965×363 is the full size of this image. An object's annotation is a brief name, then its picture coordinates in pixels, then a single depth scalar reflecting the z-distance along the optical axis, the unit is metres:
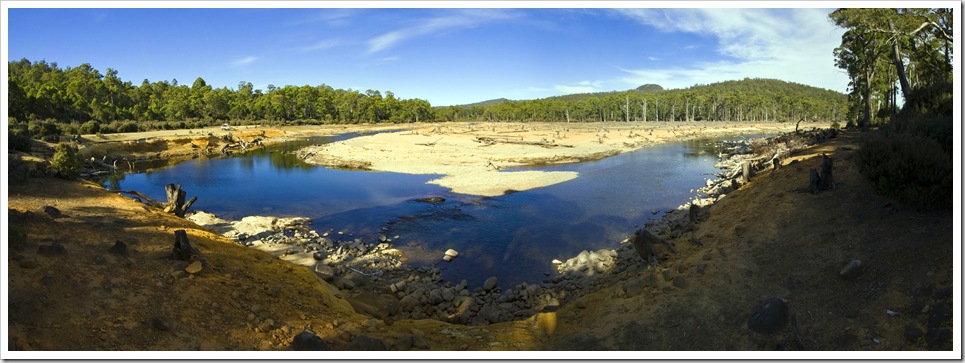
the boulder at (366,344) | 8.02
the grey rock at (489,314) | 12.55
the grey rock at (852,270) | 9.22
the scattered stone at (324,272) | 15.04
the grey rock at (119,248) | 10.97
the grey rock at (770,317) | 8.27
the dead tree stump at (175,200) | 19.53
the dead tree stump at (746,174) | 23.70
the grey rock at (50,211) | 13.67
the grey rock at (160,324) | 8.02
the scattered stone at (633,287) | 11.52
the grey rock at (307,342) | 7.71
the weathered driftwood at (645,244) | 14.11
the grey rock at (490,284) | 15.22
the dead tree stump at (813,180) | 15.65
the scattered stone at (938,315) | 6.87
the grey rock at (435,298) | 13.88
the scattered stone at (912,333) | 6.98
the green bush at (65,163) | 22.86
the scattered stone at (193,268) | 10.65
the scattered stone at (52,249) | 9.62
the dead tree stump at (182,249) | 11.29
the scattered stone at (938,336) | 6.55
